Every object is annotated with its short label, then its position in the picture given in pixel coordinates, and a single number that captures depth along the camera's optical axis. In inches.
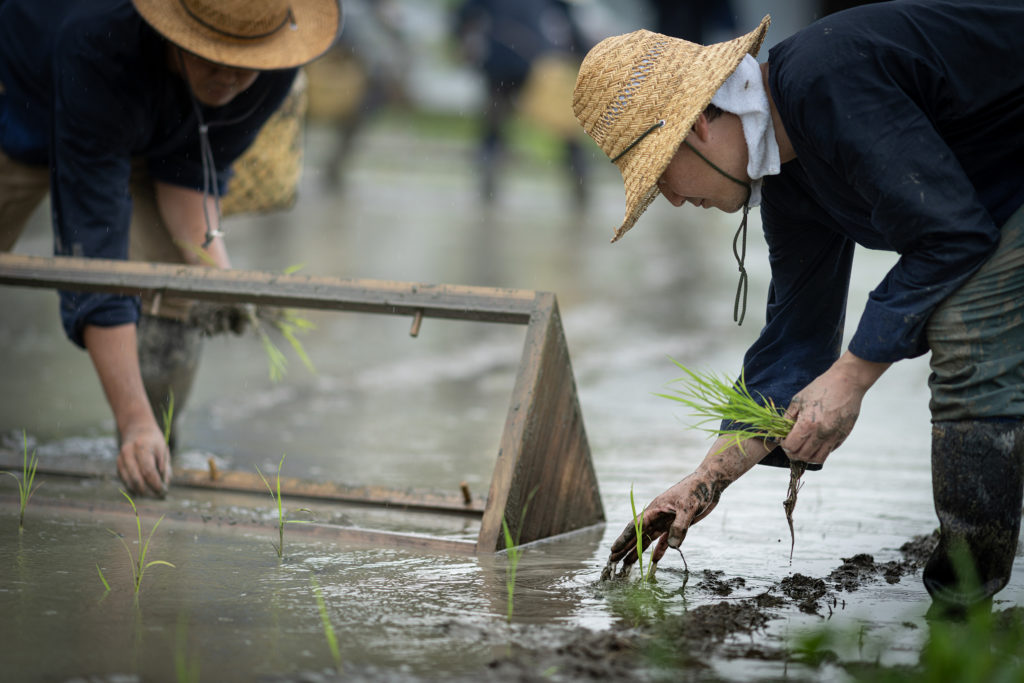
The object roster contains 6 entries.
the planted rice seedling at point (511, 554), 178.0
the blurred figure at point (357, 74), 987.3
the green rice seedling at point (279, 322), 315.3
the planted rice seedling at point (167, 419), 284.9
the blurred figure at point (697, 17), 960.9
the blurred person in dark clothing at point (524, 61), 901.8
